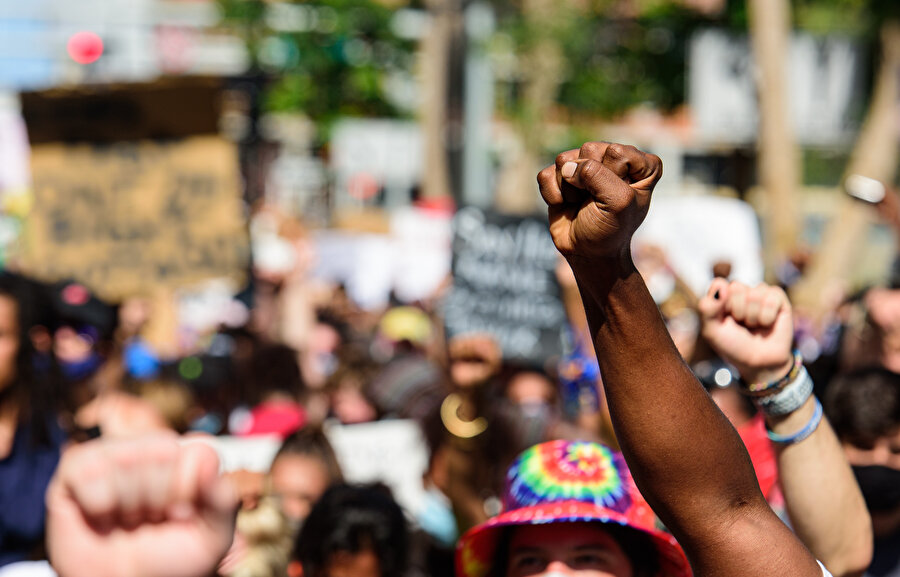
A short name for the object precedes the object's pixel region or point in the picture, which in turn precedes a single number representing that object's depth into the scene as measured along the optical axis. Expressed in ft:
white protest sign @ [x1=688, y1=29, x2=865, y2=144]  39.42
